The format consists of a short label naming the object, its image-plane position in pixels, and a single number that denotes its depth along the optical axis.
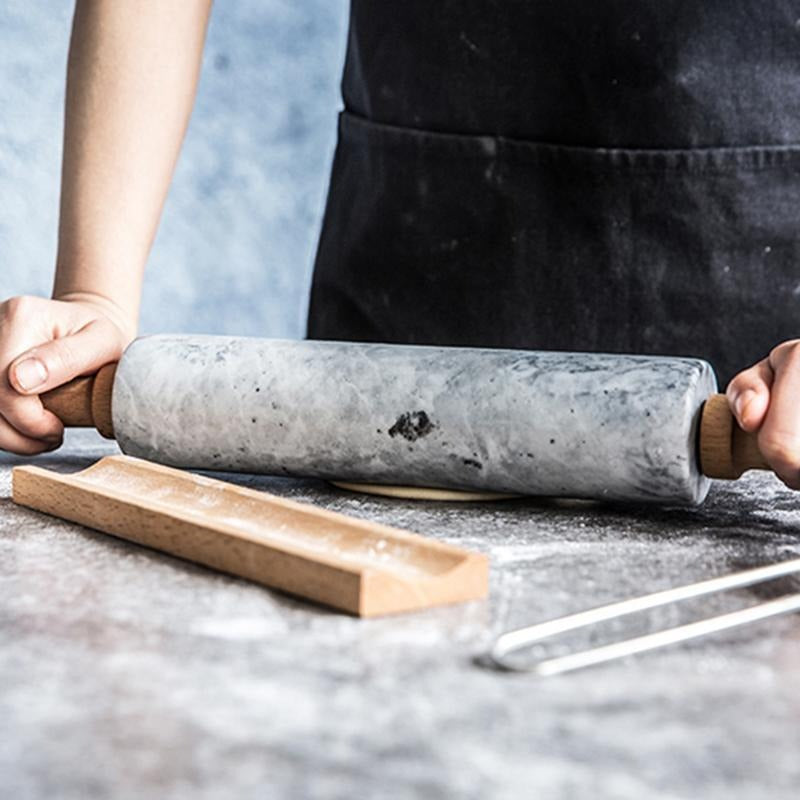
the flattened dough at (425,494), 0.78
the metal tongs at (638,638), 0.57
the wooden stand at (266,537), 0.62
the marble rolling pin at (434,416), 0.74
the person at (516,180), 0.90
